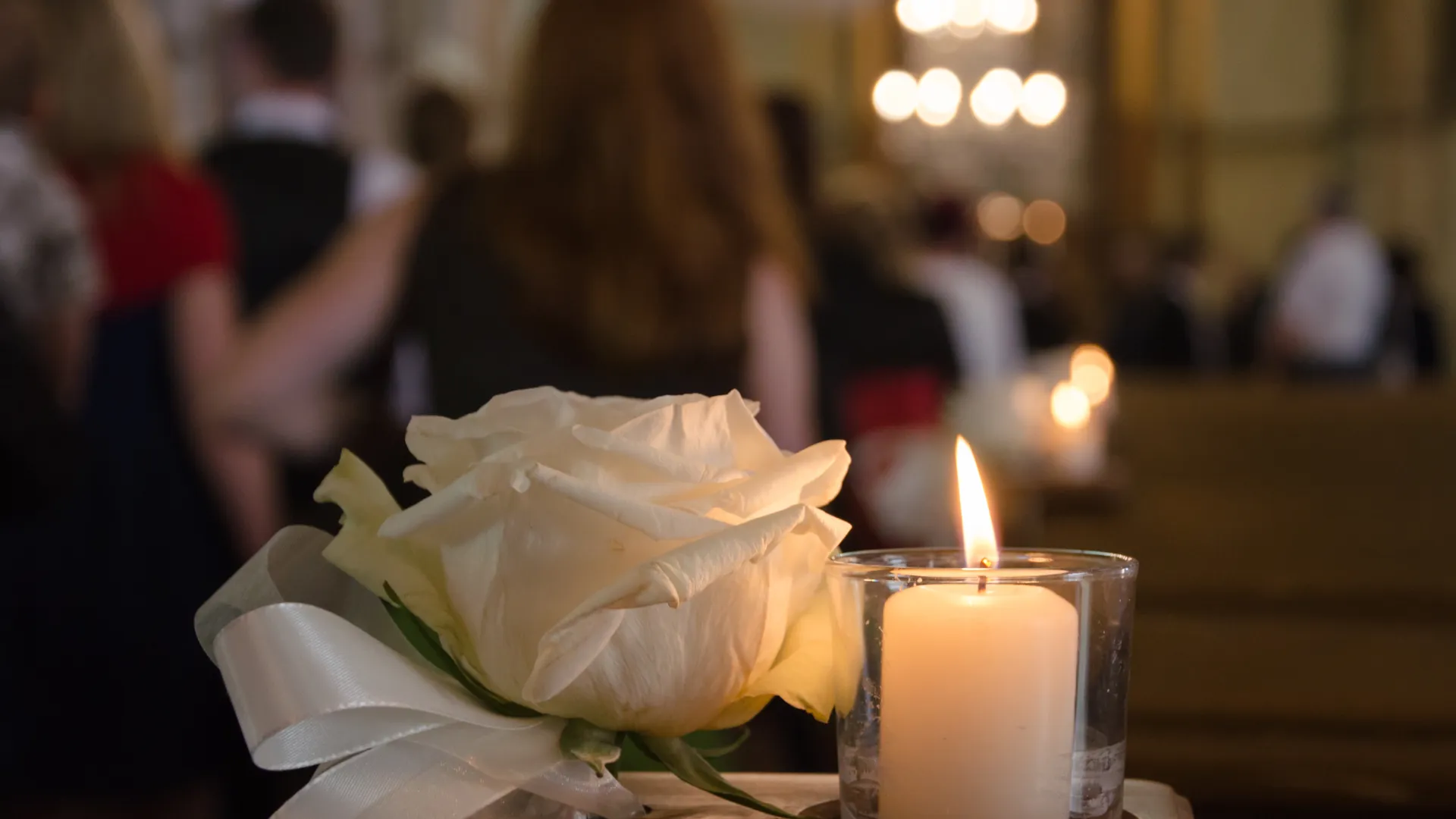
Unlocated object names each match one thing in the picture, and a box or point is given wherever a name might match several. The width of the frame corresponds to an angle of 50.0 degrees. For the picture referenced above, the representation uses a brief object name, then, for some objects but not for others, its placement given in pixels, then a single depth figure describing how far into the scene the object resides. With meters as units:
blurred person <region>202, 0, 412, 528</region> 2.55
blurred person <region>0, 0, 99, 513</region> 1.53
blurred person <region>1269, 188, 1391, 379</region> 8.55
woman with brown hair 1.55
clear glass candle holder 0.41
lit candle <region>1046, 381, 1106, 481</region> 2.95
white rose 0.39
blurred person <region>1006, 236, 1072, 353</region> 8.61
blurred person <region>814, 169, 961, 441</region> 3.39
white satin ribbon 0.41
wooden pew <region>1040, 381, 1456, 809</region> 1.81
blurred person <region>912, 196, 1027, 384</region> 4.74
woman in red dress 2.03
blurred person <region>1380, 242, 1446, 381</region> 9.96
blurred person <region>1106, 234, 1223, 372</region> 9.69
